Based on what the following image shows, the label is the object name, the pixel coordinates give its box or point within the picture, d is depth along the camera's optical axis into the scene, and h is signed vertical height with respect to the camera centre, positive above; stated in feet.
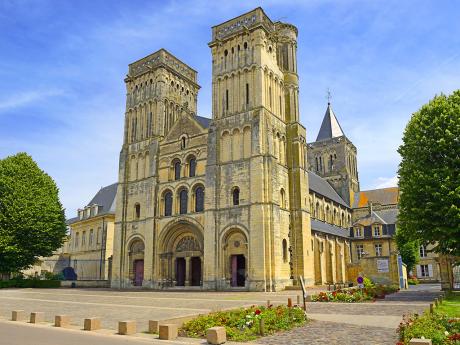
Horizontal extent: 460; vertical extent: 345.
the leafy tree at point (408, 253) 165.27 +2.64
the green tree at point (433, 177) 75.72 +15.55
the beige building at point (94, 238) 168.66 +10.55
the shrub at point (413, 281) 159.74 -8.22
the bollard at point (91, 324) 41.39 -6.13
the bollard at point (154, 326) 39.14 -6.00
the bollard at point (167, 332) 36.07 -6.07
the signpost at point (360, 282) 76.92 -4.10
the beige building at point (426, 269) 179.32 -4.15
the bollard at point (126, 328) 38.86 -6.12
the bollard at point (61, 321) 44.44 -6.25
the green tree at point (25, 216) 130.62 +15.00
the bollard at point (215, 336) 34.14 -6.09
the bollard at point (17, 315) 50.24 -6.30
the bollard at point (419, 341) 26.77 -5.27
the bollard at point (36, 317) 47.73 -6.26
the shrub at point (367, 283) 86.56 -4.83
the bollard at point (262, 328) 38.01 -6.12
